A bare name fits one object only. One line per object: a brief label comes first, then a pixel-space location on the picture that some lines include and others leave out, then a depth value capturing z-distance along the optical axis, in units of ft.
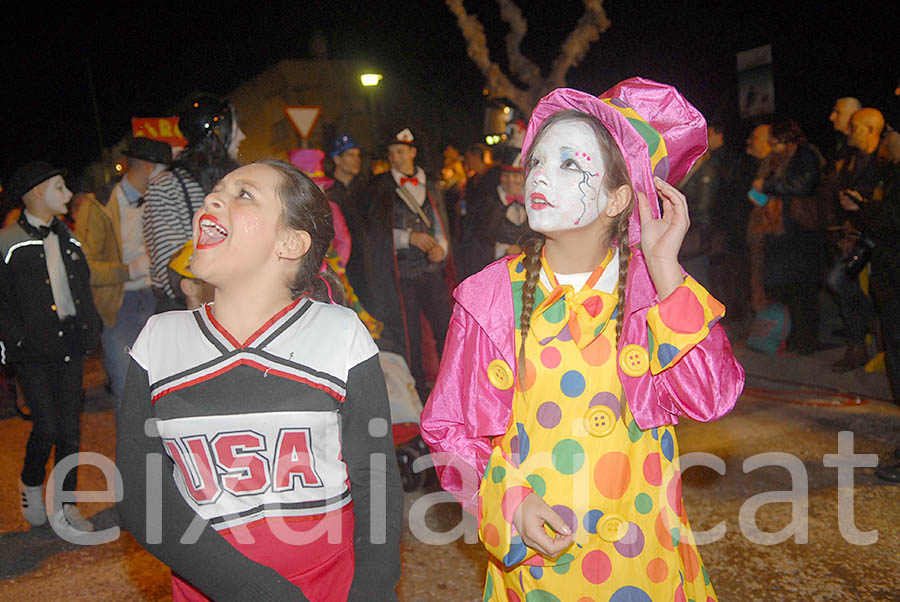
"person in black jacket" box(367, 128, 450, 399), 17.53
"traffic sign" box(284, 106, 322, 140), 27.37
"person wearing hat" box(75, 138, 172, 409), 15.05
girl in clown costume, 5.74
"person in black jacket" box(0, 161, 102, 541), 12.91
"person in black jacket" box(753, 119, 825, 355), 23.04
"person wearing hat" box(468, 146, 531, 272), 20.10
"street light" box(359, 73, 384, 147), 42.16
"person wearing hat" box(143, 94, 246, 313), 11.21
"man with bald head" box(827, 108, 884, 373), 19.25
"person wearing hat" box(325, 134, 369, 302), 17.11
